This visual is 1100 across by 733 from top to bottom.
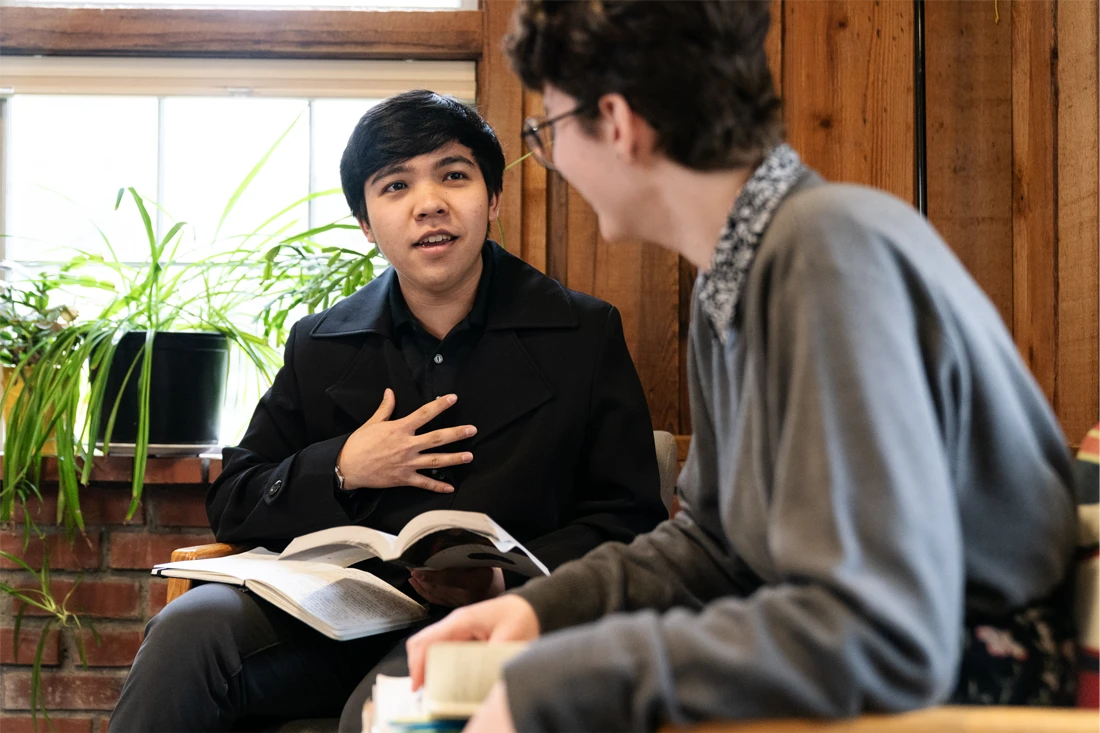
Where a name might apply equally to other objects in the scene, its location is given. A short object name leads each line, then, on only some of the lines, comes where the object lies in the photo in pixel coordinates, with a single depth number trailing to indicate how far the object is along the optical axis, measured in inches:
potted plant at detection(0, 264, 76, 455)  80.4
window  96.3
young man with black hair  61.0
